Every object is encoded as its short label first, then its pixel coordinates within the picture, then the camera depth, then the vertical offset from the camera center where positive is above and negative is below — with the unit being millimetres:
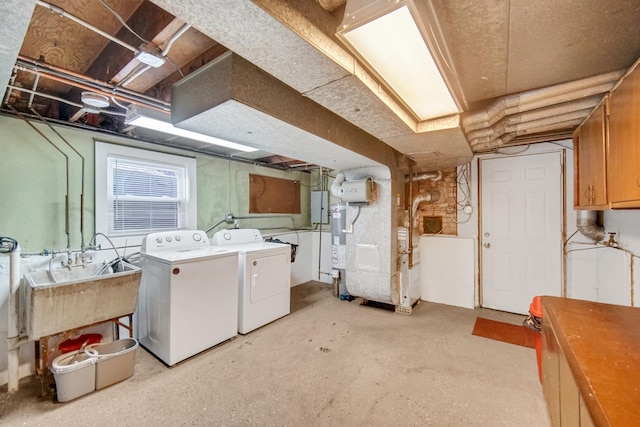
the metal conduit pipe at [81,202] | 2502 +138
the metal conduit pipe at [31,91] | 1662 +846
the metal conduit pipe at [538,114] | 1928 +817
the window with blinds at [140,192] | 2688 +278
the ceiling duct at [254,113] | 1458 +678
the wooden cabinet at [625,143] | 1328 +400
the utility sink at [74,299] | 1813 -632
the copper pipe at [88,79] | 1398 +838
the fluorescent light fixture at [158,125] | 1955 +767
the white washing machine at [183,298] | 2346 -808
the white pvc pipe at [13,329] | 1955 -863
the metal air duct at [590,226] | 2697 -133
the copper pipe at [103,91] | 1488 +809
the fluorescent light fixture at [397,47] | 971 +808
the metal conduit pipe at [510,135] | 2295 +799
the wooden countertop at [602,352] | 713 -522
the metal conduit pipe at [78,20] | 1027 +864
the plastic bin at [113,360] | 2016 -1166
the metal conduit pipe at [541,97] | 1696 +854
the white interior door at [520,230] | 3328 -213
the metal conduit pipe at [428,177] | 3961 +591
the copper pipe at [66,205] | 2413 +105
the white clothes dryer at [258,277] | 2975 -763
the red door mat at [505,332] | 2779 -1370
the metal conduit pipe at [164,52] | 1251 +884
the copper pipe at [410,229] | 3667 -211
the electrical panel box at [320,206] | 5051 +174
